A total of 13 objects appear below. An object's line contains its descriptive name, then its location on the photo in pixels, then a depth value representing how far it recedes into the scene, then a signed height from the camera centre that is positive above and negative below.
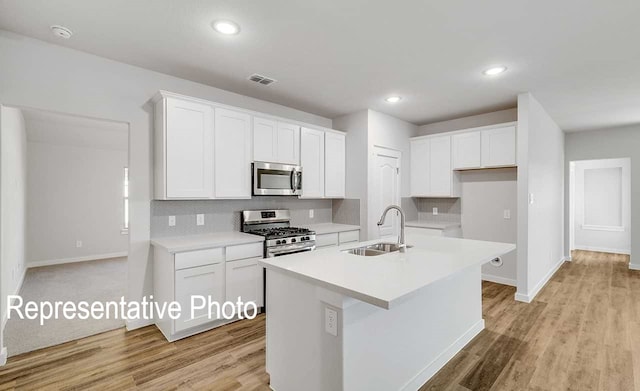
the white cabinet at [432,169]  5.01 +0.45
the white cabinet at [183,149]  3.01 +0.47
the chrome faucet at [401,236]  2.36 -0.32
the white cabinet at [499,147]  4.29 +0.70
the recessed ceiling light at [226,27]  2.31 +1.31
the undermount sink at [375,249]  2.51 -0.46
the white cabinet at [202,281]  2.82 -0.85
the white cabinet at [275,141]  3.72 +0.69
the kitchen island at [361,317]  1.62 -0.76
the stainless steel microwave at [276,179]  3.69 +0.21
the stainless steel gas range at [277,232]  3.46 -0.44
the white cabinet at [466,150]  4.66 +0.71
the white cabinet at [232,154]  3.37 +0.48
